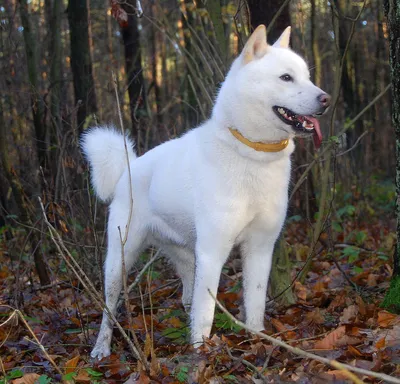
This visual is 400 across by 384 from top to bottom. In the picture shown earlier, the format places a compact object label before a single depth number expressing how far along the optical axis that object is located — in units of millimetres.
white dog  3621
